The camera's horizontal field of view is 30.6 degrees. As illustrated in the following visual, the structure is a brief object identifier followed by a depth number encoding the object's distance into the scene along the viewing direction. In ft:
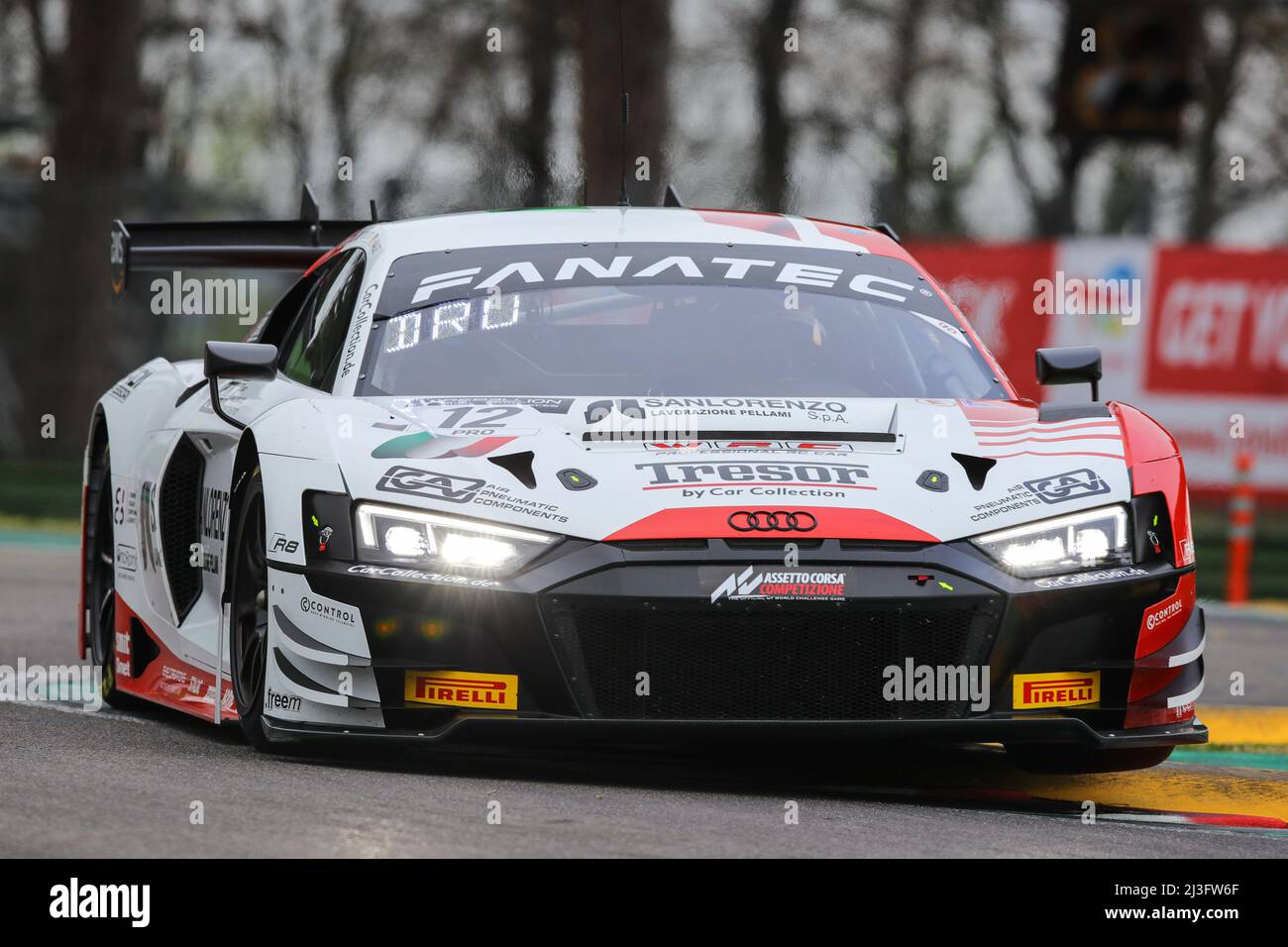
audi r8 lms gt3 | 16.92
